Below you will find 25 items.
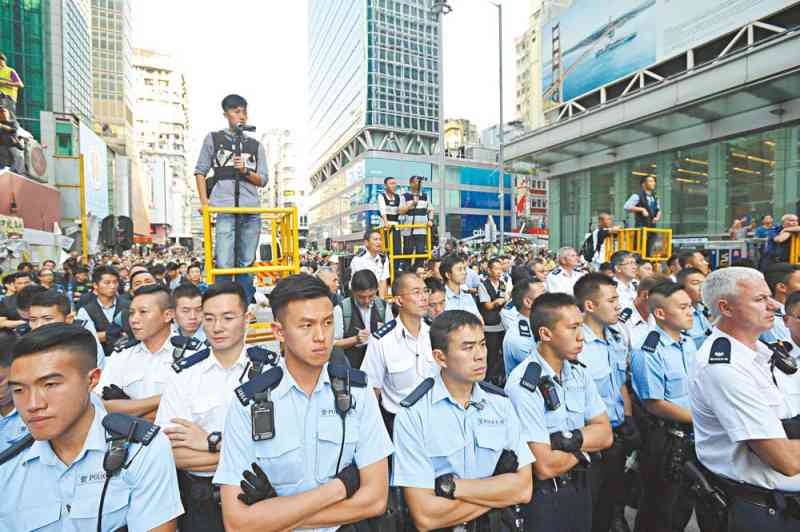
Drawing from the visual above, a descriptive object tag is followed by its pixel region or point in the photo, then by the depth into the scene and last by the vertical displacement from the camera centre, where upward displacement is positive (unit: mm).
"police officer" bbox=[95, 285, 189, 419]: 3434 -916
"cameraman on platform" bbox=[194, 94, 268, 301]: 5527 +947
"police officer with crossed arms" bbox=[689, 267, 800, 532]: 2416 -925
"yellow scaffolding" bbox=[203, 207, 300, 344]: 5285 +35
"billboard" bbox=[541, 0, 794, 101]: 17234 +10198
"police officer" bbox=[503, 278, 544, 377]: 4863 -880
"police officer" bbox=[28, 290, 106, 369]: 4539 -564
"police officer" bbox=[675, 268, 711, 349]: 4809 -593
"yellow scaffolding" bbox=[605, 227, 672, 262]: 9086 +247
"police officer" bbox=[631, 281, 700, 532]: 3422 -1242
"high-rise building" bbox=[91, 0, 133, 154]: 65375 +28024
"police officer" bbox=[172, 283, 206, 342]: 4629 -591
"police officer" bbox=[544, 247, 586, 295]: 7805 -379
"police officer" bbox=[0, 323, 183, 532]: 1983 -964
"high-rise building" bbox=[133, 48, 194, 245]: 107812 +35082
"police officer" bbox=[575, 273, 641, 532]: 3500 -1099
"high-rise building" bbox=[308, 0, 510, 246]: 62438 +20978
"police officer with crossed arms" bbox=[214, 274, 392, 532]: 2127 -972
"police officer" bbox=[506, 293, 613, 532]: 2850 -1119
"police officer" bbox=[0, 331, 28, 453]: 2709 -1012
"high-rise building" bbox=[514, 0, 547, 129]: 70812 +33557
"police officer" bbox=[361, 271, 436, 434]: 4133 -947
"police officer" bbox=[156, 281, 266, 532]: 2703 -983
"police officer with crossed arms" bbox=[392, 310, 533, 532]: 2469 -1114
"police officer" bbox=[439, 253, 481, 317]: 6555 -456
